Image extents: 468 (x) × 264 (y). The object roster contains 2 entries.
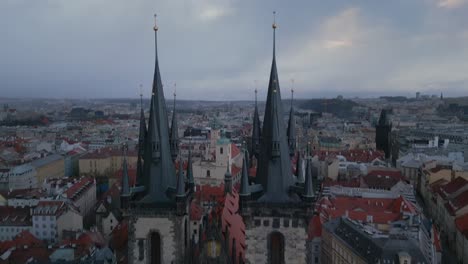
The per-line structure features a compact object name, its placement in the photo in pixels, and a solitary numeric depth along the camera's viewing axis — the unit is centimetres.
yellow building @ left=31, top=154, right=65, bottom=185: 11394
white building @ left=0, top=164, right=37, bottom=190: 10508
